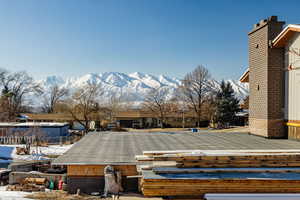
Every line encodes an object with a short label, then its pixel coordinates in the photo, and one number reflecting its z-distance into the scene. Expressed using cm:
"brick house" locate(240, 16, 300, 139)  991
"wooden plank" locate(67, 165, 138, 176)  655
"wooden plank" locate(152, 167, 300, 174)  557
